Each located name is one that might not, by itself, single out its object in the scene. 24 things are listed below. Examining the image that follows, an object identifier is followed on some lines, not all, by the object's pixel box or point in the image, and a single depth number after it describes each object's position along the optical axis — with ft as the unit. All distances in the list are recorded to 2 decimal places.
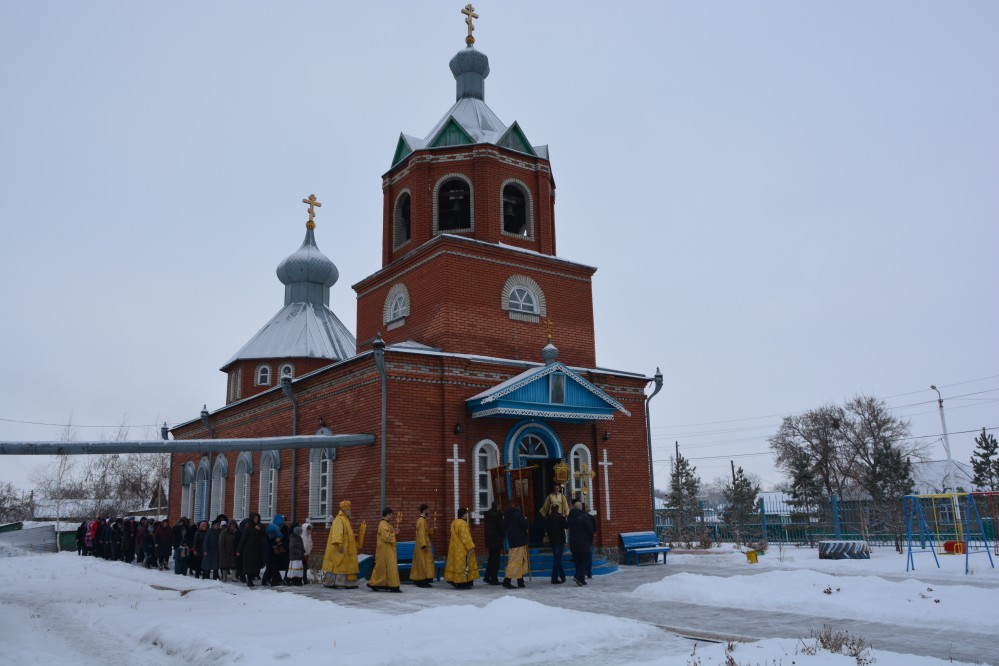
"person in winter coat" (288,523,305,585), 47.93
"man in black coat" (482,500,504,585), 47.26
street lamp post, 106.16
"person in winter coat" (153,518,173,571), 65.67
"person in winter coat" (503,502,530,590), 45.52
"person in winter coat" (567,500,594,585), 46.88
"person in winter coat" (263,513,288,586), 48.80
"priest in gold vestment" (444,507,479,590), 44.99
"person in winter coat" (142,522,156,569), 67.82
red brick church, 51.88
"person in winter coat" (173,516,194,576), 60.08
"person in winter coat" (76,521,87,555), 87.71
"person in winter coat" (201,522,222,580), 55.52
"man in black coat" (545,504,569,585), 47.09
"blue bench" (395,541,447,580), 48.21
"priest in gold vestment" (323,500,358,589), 45.47
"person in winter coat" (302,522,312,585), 48.65
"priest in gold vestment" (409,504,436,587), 46.29
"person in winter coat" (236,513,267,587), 48.78
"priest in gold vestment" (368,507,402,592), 44.01
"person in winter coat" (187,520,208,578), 58.03
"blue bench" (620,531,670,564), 59.16
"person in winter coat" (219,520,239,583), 52.37
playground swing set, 54.26
